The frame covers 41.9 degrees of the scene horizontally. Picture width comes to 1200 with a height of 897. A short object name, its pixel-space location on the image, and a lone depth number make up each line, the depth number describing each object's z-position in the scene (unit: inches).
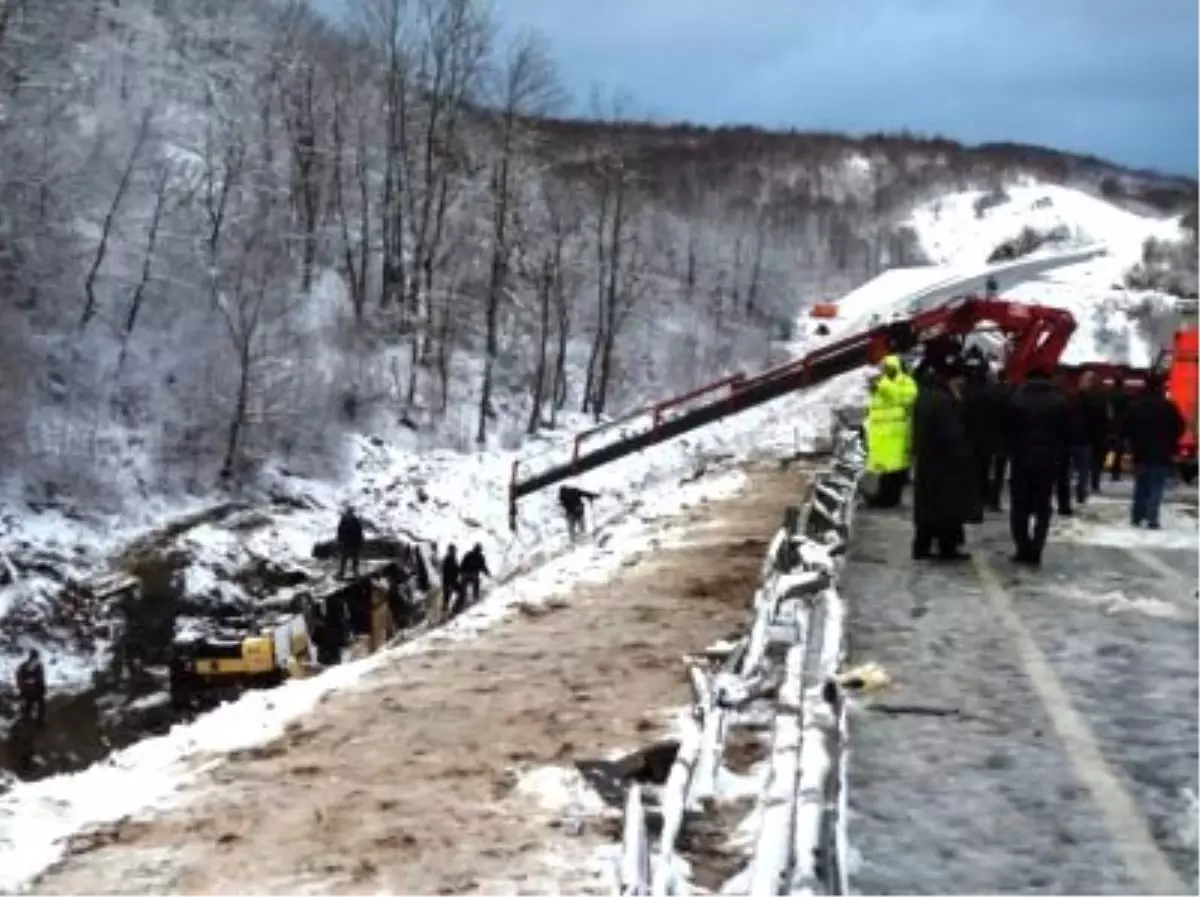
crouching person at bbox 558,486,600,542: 1392.7
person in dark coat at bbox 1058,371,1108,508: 808.3
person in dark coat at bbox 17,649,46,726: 984.9
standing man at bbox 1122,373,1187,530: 709.3
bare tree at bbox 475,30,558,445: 2282.2
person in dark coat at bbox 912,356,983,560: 559.5
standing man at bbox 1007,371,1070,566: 562.6
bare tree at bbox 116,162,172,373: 1790.1
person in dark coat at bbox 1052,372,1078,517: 735.8
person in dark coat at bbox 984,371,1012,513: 697.6
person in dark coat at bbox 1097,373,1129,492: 967.0
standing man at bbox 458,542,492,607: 1100.5
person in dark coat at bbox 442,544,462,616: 1096.8
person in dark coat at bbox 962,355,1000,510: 673.6
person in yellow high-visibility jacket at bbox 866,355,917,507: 652.1
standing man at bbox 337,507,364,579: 1283.2
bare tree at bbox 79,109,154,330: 1759.4
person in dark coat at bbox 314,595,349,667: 1090.7
